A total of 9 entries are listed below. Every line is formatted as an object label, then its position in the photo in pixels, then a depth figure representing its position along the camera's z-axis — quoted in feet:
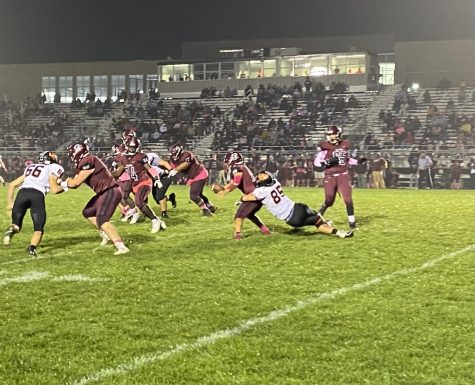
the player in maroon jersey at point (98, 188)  31.91
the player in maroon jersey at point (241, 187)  36.81
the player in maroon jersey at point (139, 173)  41.91
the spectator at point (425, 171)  92.53
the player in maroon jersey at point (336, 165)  40.06
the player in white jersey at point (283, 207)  36.24
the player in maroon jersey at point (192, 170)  49.16
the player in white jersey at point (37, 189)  32.22
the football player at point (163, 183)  48.40
